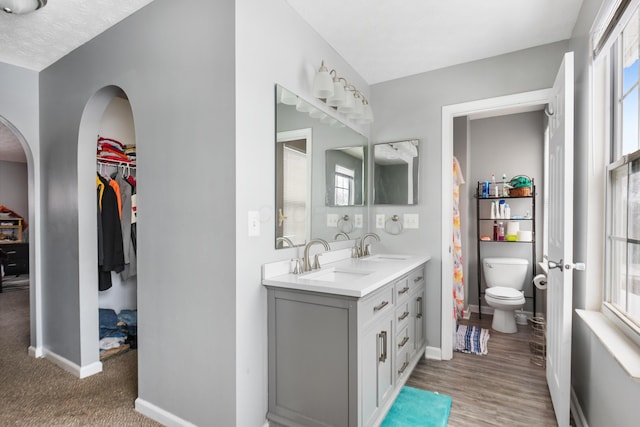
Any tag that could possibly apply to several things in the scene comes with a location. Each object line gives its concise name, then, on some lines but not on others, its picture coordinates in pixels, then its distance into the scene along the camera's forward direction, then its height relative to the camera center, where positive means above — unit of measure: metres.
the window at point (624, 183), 1.38 +0.12
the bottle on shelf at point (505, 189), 3.78 +0.24
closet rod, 3.08 +0.46
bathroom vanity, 1.62 -0.72
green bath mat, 1.93 -1.23
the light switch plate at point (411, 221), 2.93 -0.10
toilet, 3.28 -0.83
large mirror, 1.99 +0.25
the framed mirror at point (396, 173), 2.93 +0.34
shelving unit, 3.76 -0.13
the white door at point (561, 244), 1.75 -0.19
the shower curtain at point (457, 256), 3.41 -0.48
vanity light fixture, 2.17 +0.81
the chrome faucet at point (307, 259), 2.05 -0.30
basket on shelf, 3.67 +0.26
